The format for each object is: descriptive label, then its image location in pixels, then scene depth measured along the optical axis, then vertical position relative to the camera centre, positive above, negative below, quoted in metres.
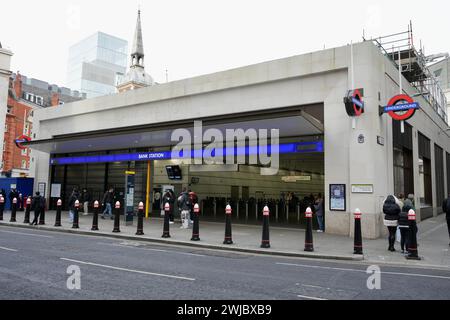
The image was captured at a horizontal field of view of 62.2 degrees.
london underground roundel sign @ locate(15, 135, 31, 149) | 24.99 +3.75
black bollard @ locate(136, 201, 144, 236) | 14.44 -1.15
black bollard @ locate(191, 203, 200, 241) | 13.04 -1.18
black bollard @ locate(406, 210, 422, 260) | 10.20 -1.18
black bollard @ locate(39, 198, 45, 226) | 17.56 -1.17
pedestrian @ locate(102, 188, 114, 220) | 20.56 -0.40
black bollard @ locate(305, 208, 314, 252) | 11.13 -1.13
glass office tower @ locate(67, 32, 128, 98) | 130.25 +48.20
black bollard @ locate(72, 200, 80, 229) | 16.44 -1.09
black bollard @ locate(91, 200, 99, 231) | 15.59 -1.12
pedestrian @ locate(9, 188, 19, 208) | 24.12 -0.15
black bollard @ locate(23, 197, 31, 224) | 17.99 -1.02
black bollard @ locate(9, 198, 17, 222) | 18.93 -1.06
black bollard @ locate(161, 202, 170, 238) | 13.77 -1.15
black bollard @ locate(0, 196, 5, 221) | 19.54 -0.74
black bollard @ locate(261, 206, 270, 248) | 11.66 -1.12
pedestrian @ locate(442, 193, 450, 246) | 12.69 -0.32
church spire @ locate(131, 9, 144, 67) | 77.69 +31.21
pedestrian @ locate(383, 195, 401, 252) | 11.30 -0.56
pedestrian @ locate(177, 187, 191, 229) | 17.00 -0.57
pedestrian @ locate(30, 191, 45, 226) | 17.45 -0.63
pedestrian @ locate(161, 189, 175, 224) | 17.95 -0.29
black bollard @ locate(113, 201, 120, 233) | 15.09 -1.10
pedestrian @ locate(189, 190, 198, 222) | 17.44 -0.17
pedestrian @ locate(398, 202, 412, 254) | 11.05 -0.85
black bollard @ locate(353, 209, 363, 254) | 10.70 -1.14
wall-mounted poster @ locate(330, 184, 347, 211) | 15.25 -0.02
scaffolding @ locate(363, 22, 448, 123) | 21.61 +8.35
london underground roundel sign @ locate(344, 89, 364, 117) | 14.24 +3.61
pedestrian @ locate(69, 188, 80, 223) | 17.79 -0.33
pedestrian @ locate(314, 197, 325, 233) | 16.00 -0.67
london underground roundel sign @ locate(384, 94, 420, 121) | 14.66 +3.59
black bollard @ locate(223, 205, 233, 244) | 12.43 -1.24
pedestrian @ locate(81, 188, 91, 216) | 23.30 -0.47
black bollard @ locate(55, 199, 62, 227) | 16.84 -1.10
